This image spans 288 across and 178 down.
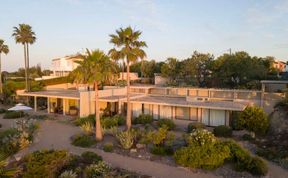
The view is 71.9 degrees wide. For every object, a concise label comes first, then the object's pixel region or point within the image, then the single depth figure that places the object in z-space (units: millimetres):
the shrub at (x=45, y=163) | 10241
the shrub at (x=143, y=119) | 19044
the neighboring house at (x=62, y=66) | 42909
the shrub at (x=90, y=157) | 11884
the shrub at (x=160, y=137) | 13534
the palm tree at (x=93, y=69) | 14305
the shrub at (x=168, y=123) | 17574
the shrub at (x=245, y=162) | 10813
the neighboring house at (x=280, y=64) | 50792
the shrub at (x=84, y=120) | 18876
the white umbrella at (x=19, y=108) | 20219
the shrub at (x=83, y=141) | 14468
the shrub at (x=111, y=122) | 17827
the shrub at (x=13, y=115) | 22864
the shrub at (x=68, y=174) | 10048
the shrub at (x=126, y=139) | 13791
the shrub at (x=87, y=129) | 16310
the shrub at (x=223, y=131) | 15846
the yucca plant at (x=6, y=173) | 5345
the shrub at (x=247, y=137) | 15210
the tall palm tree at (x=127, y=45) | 15753
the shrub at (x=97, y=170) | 10393
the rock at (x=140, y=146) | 13836
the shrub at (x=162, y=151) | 12903
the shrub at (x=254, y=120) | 15180
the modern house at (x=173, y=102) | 18824
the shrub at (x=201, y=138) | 11946
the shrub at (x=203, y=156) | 11123
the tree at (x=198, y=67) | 33850
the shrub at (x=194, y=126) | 16787
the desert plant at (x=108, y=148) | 13639
